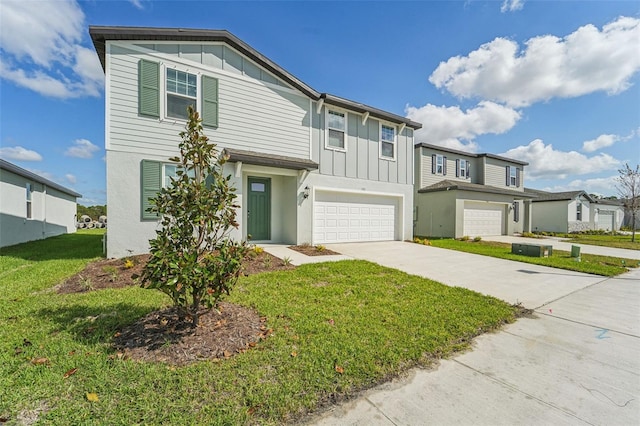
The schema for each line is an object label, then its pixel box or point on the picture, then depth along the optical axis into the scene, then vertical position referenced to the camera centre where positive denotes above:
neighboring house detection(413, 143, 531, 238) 15.69 +1.03
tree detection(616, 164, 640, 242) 17.67 +1.99
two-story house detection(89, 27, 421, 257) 7.61 +2.60
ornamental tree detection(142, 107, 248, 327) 2.73 -0.35
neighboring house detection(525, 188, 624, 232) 22.58 +0.13
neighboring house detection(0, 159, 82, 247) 10.38 +0.07
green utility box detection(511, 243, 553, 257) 9.37 -1.38
